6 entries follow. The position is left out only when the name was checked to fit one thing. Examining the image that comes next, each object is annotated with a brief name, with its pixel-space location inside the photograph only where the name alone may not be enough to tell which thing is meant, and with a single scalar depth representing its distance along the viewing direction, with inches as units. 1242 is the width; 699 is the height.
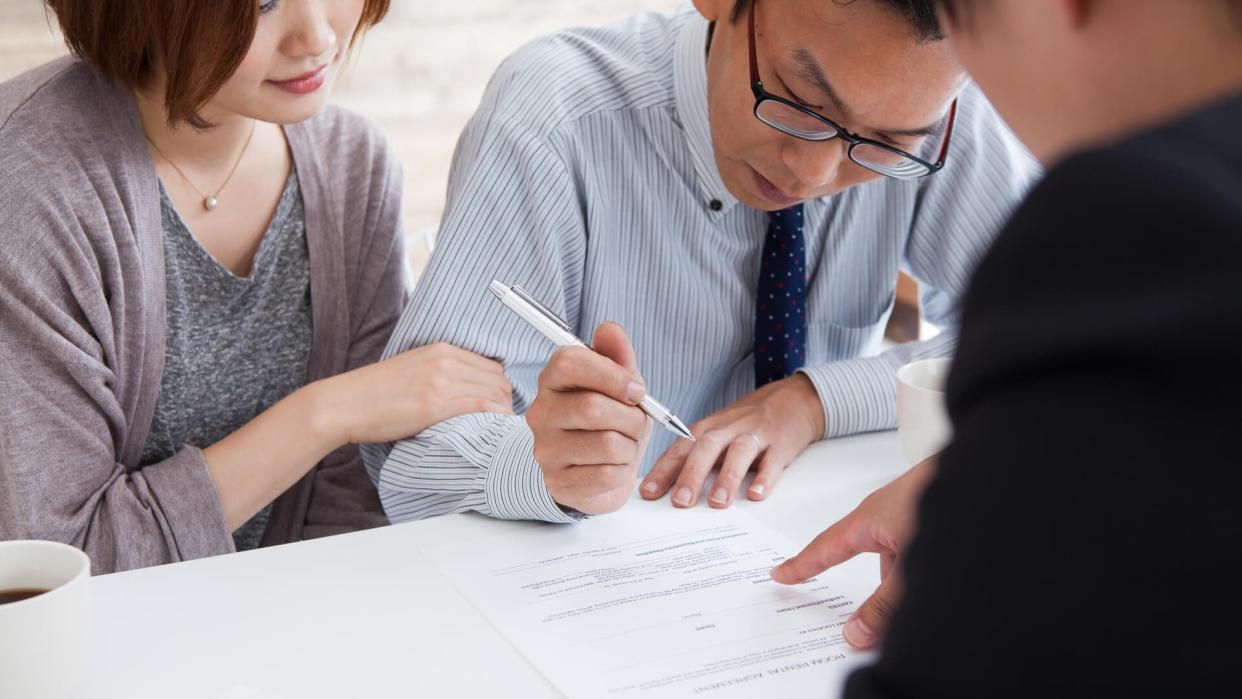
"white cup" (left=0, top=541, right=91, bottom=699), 28.5
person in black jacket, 12.7
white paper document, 31.8
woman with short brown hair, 46.6
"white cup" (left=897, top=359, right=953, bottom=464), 44.3
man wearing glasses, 43.6
